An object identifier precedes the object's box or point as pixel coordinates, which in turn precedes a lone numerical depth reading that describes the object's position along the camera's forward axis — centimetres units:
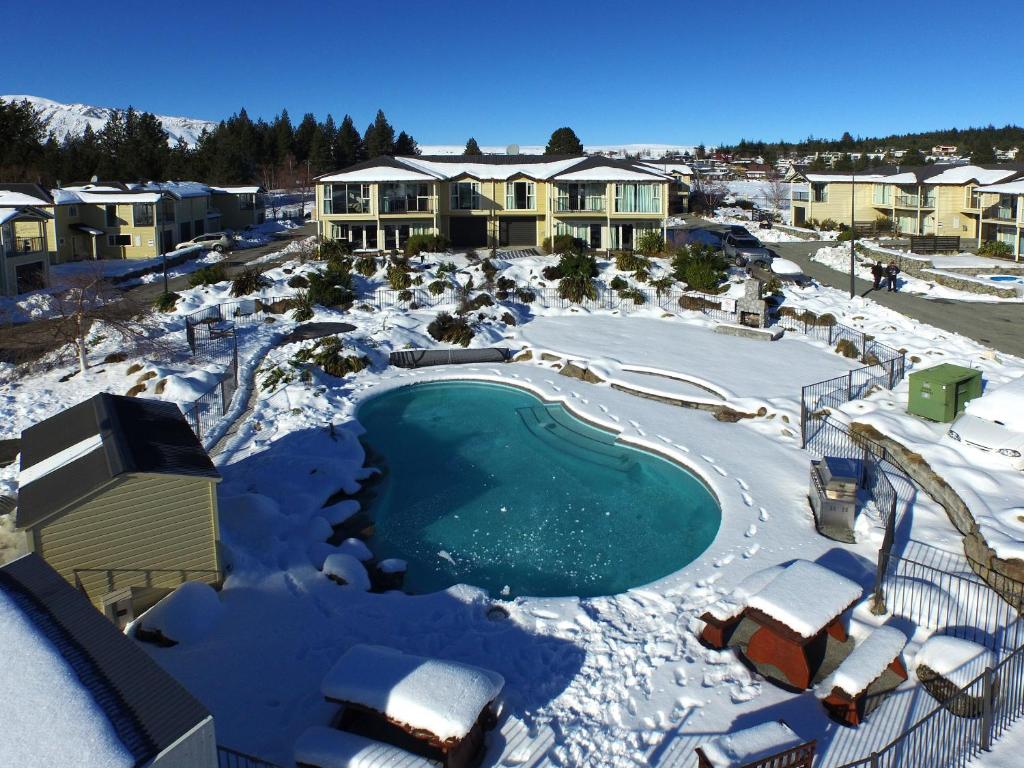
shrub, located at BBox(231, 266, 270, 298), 3659
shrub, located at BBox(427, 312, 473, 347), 3272
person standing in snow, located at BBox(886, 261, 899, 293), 4197
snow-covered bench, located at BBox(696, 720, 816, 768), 991
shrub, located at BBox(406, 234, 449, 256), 4558
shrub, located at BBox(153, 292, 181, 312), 3500
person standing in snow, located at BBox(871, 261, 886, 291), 4203
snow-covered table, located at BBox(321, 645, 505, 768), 1009
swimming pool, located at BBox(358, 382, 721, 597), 1648
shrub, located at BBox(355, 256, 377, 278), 4097
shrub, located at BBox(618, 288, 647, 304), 3831
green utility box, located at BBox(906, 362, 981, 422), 2131
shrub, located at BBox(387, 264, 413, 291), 3868
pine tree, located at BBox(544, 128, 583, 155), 8738
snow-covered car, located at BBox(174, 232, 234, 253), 5756
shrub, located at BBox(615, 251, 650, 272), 4191
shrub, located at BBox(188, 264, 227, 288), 3878
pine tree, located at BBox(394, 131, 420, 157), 10538
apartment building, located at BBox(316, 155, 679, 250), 4709
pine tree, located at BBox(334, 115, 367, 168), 10362
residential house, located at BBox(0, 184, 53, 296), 4000
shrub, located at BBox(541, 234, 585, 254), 4697
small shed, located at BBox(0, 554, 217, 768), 727
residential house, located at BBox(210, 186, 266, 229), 7112
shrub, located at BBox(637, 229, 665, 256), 4550
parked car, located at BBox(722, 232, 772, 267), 4591
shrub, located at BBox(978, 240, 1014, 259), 5019
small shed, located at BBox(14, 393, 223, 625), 1299
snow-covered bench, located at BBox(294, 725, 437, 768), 972
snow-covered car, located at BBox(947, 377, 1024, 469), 1881
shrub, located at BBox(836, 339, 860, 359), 2990
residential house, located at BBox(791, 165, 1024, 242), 5856
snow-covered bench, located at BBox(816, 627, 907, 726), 1141
